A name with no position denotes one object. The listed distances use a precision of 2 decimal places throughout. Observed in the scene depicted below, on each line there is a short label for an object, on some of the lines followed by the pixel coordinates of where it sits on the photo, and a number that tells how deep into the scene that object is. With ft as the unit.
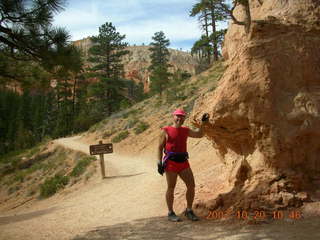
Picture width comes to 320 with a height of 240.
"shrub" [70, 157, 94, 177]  45.37
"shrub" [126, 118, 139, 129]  72.70
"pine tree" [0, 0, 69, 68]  15.87
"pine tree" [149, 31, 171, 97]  149.01
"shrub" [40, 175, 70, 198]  42.27
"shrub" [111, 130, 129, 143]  65.54
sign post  36.86
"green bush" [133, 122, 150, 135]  64.70
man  14.56
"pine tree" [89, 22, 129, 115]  108.27
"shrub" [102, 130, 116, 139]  74.34
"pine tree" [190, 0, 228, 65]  82.69
